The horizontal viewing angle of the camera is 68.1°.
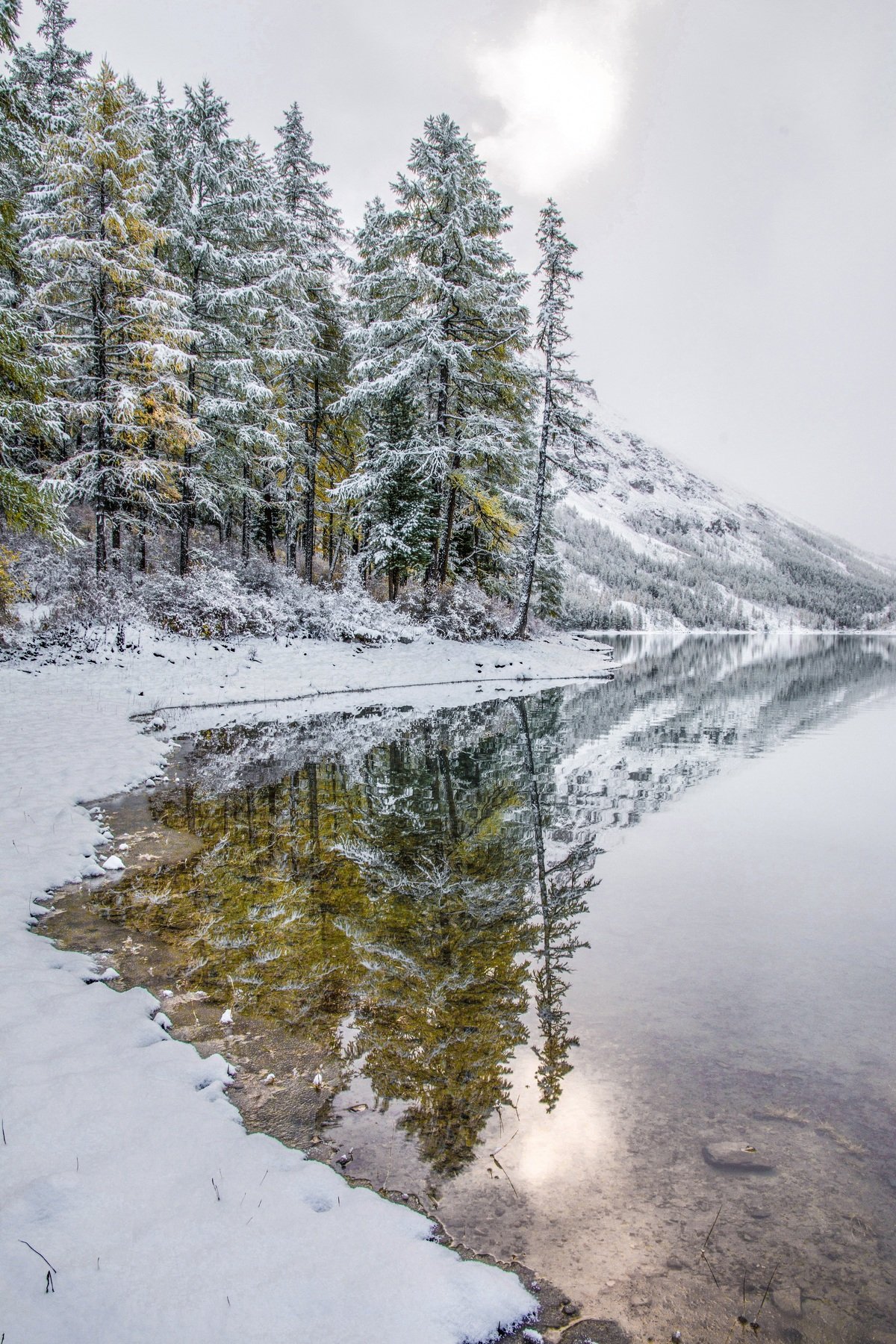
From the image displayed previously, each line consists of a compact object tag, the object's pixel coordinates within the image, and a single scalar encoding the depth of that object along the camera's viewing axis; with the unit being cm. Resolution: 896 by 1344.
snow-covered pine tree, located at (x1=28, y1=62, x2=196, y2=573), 1836
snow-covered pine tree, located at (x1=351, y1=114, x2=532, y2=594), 2408
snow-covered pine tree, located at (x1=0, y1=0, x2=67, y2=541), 1124
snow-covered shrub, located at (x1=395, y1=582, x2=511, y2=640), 2639
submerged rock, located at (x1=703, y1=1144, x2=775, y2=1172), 336
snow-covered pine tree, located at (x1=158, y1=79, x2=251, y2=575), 2217
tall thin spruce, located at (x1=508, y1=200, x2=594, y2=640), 2786
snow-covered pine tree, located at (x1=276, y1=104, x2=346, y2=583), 2709
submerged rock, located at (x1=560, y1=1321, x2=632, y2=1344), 248
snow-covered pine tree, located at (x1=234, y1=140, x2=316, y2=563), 2327
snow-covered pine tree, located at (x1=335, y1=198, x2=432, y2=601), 2533
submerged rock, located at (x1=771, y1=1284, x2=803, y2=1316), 262
